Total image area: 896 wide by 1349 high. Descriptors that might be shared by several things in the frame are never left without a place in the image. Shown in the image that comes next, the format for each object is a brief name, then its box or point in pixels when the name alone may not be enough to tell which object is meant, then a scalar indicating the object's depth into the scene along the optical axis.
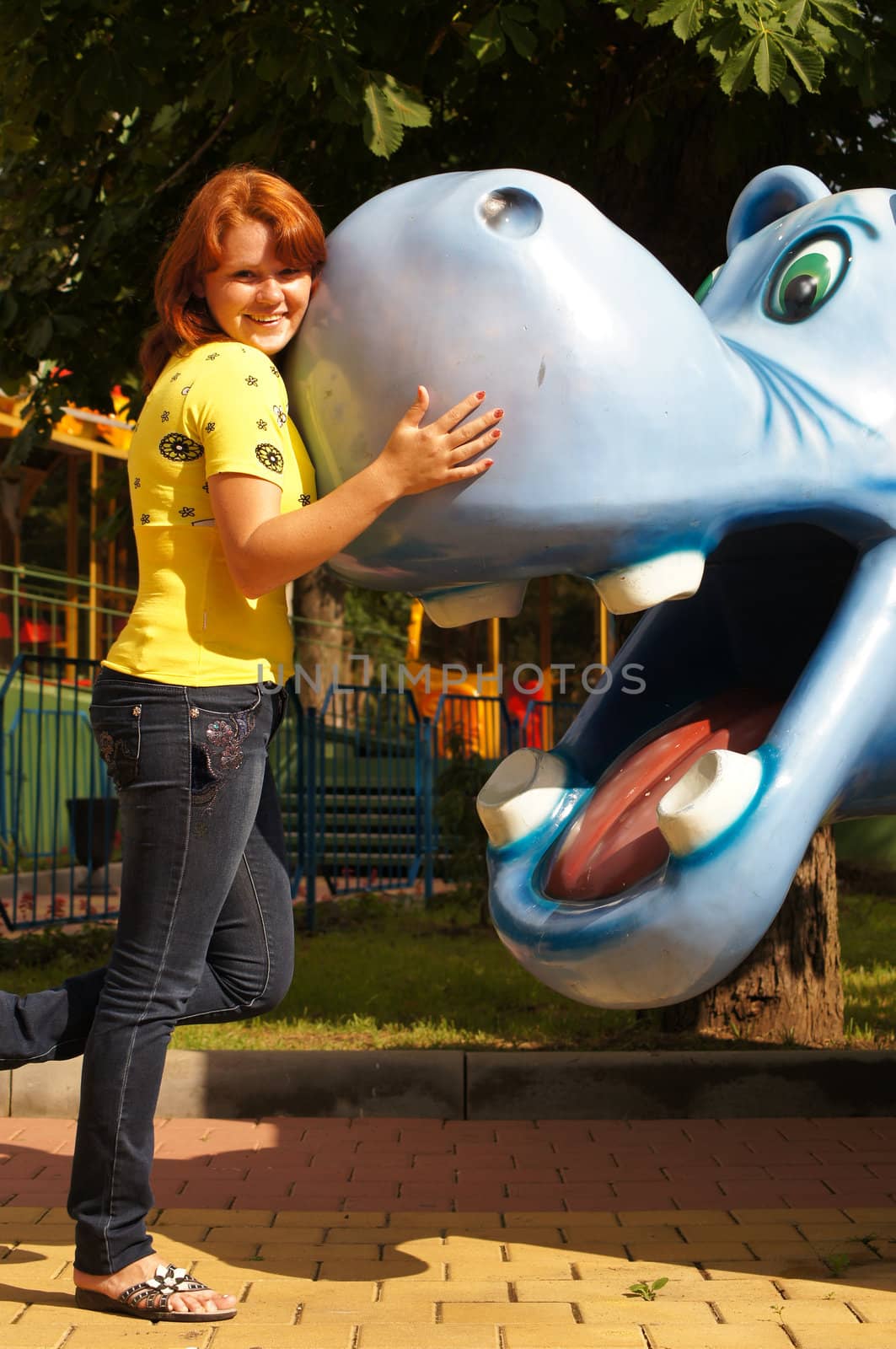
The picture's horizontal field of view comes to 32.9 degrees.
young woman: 2.38
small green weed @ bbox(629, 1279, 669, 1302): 2.84
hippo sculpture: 2.09
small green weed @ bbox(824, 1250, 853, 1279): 3.01
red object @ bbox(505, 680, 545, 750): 11.68
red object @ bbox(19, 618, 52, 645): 14.58
